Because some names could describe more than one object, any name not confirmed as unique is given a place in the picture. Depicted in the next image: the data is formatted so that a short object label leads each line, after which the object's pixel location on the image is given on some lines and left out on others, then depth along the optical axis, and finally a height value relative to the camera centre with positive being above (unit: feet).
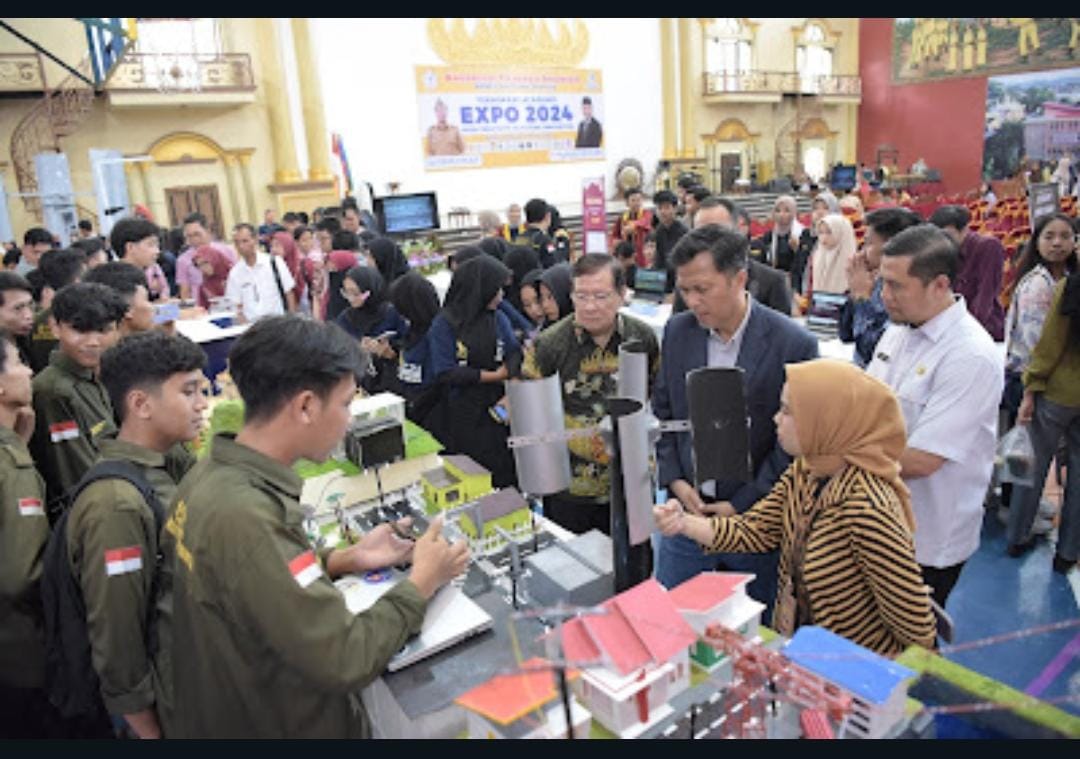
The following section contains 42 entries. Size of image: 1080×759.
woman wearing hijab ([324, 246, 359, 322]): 16.22 -1.09
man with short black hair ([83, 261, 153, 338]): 9.85 -0.64
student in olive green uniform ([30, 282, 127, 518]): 7.68 -1.52
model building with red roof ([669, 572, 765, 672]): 4.23 -2.38
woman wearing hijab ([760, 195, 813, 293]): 19.29 -1.23
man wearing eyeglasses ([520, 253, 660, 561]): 7.72 -1.64
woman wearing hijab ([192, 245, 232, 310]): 20.02 -0.95
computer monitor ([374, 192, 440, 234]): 37.83 +0.50
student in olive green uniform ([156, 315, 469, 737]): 3.67 -1.79
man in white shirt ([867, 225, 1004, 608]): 6.29 -1.86
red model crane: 3.76 -2.59
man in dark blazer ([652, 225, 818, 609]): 6.81 -1.47
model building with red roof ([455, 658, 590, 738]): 3.62 -2.44
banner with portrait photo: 47.03 +6.77
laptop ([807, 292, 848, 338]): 13.89 -2.29
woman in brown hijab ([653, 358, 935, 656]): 4.77 -2.17
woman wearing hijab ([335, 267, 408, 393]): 12.64 -1.73
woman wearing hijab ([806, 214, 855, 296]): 15.98 -1.29
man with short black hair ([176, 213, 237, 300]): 20.54 -0.55
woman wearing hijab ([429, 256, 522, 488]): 10.59 -2.07
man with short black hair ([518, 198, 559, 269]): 20.54 -0.51
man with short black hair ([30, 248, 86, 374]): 12.48 -0.37
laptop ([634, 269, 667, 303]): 17.41 -1.88
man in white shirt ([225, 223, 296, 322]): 17.80 -1.23
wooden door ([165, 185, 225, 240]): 39.55 +1.89
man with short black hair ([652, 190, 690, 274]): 20.68 -0.60
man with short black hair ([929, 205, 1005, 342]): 14.79 -1.76
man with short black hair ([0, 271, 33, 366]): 9.55 -0.70
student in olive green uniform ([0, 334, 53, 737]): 5.65 -2.51
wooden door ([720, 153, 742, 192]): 60.18 +2.45
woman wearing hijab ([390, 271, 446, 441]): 10.91 -1.97
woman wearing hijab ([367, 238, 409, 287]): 15.61 -0.70
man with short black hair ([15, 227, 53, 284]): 19.99 +0.11
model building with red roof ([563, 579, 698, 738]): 3.78 -2.35
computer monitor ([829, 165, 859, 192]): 56.90 +1.16
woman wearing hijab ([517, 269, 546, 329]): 13.50 -1.53
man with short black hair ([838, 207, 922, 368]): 10.32 -1.34
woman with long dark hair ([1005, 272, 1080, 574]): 9.59 -3.17
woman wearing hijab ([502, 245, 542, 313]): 15.15 -0.97
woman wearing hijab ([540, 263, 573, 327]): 11.64 -1.27
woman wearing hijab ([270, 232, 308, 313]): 21.66 -0.67
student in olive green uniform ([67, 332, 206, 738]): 4.85 -2.22
